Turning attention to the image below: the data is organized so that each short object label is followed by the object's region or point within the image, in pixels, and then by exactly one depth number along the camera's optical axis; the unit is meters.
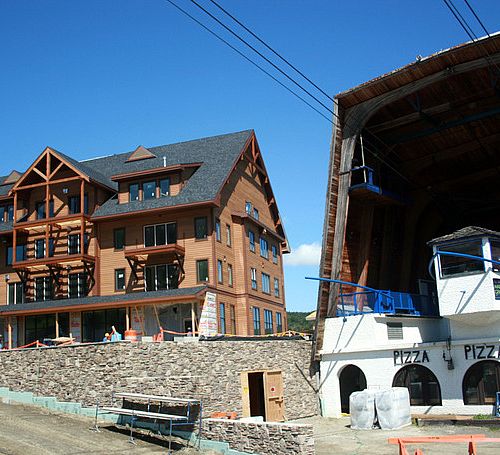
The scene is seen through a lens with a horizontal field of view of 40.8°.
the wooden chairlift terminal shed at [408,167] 27.86
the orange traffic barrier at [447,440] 14.87
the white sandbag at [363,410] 24.08
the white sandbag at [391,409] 23.70
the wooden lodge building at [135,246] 35.16
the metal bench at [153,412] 20.81
